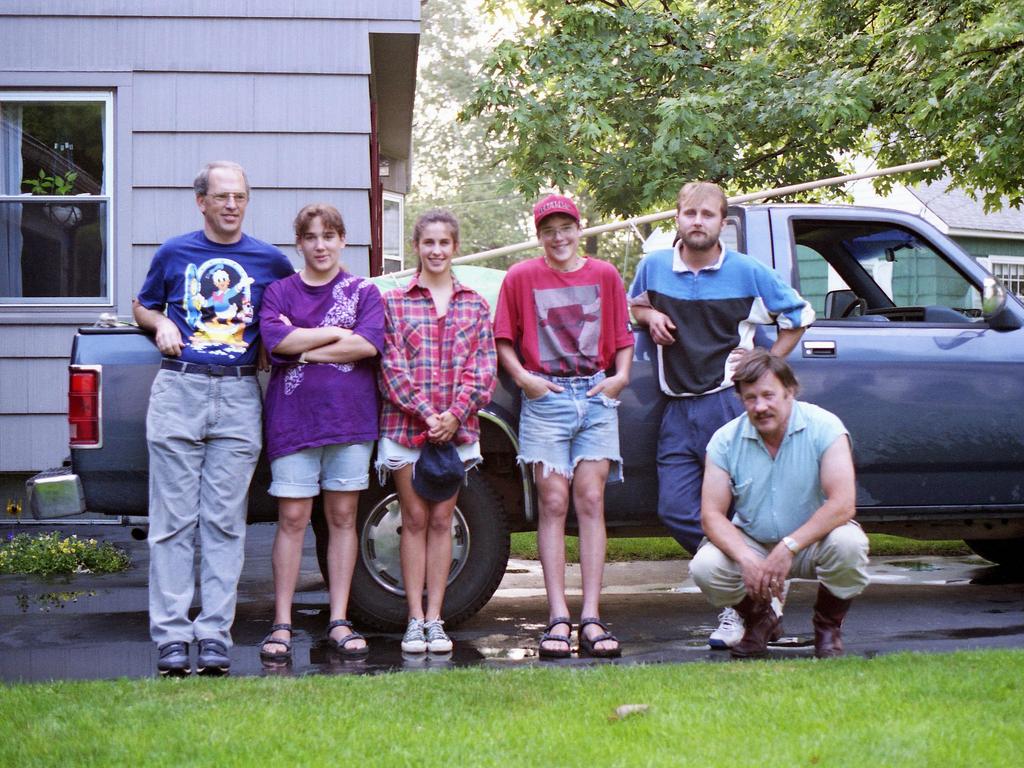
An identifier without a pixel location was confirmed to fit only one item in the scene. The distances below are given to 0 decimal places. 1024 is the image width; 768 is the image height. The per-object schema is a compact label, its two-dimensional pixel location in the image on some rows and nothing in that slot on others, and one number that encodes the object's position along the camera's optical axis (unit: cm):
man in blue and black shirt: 553
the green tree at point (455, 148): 4731
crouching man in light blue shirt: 491
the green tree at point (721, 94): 1238
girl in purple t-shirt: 525
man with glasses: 514
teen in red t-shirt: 544
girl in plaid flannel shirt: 535
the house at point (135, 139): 867
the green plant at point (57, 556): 766
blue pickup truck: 553
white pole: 739
